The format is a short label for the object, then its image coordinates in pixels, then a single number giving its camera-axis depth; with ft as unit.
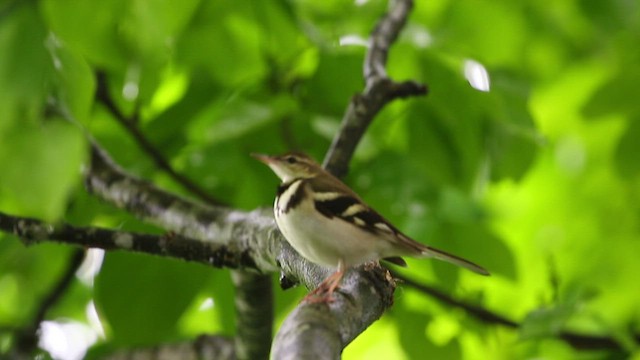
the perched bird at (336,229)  16.39
